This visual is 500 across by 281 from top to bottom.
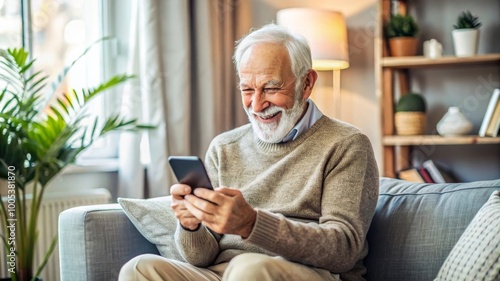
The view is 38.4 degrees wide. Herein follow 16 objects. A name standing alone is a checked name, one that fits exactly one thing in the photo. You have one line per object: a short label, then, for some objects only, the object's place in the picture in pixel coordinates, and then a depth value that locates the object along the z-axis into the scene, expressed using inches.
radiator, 114.6
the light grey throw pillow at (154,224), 79.3
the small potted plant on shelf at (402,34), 130.7
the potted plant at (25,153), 92.9
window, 117.1
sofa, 72.2
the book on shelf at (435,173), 130.1
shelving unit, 124.9
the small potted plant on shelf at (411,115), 129.6
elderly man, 63.7
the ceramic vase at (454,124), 126.6
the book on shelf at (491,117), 123.4
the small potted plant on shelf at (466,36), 125.7
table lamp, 129.6
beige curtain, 125.0
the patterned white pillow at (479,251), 58.9
